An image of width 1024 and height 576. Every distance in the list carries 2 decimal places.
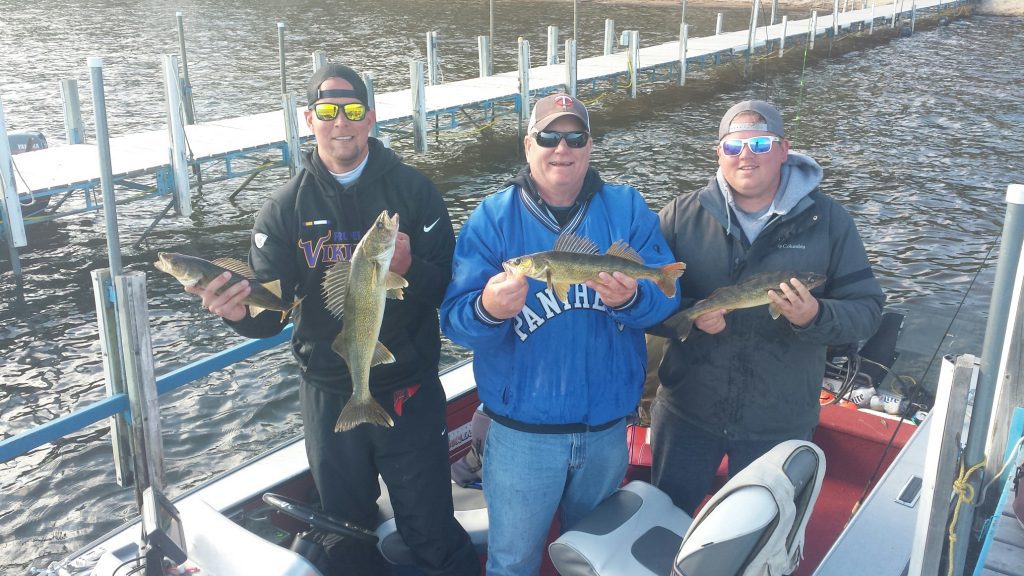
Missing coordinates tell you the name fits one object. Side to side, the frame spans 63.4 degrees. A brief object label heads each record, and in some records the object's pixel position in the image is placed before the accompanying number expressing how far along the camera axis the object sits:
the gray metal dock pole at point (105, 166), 4.25
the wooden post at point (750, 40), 28.38
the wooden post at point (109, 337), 4.21
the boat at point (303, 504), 3.35
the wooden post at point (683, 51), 26.65
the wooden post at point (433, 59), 21.88
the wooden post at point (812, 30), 33.47
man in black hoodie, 3.78
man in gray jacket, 3.61
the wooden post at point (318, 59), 17.53
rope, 2.82
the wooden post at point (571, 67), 21.56
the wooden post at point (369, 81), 14.91
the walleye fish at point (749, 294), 3.46
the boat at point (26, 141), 15.19
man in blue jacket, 3.46
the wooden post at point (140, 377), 3.95
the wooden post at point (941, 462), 2.70
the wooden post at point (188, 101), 18.91
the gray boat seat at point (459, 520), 4.16
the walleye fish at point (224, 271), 3.44
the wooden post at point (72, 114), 15.46
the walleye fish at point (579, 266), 3.17
